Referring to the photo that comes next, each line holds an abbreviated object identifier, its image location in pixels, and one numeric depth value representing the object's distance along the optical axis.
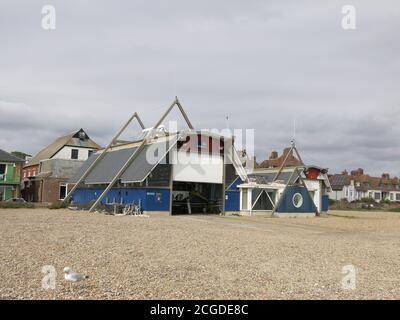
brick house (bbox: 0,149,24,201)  49.23
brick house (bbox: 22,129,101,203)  51.47
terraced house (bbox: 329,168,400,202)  104.25
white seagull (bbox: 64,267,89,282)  9.41
